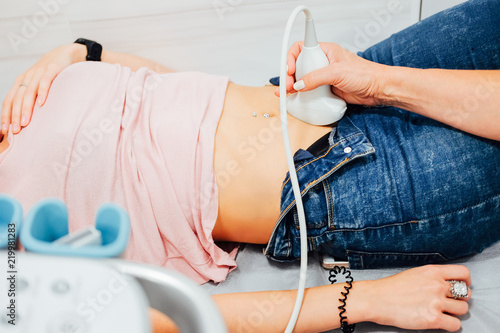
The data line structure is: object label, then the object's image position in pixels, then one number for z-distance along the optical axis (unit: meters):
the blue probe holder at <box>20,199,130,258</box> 0.40
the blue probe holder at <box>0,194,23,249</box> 0.41
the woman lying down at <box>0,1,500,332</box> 0.80
